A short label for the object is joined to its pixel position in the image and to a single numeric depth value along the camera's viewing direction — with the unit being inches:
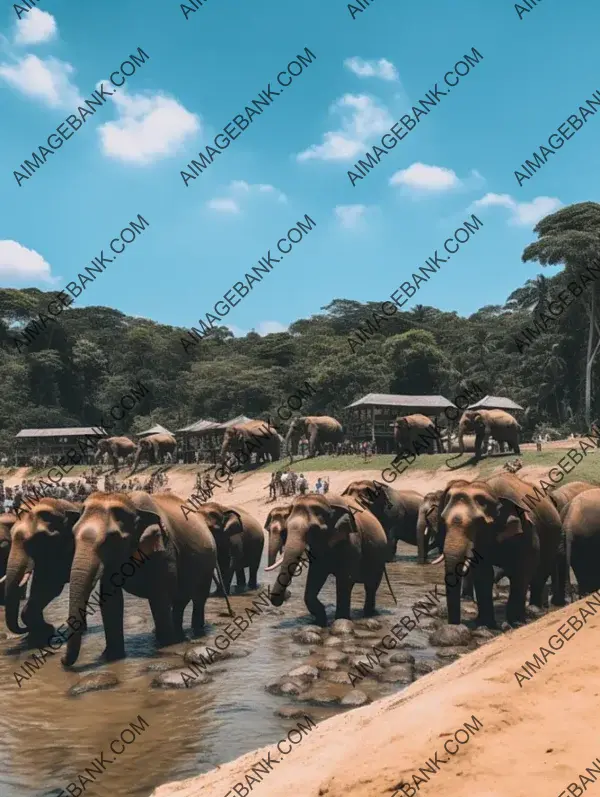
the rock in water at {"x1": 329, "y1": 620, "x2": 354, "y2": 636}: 524.4
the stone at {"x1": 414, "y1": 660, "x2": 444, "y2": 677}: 432.1
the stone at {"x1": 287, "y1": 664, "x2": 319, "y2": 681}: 414.3
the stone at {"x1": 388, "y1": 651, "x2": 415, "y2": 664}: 451.0
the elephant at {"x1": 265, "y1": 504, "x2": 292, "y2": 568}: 657.0
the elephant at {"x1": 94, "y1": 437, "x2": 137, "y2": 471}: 2613.2
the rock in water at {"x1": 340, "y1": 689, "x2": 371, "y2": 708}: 369.4
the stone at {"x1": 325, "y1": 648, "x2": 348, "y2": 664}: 454.6
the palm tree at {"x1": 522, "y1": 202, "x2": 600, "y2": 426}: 2140.7
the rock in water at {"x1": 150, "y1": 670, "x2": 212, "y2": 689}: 406.3
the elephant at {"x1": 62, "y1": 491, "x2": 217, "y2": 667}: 417.1
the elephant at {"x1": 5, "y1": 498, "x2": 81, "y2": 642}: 476.7
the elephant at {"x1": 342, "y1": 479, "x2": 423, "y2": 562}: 790.5
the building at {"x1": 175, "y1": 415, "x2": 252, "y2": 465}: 2320.4
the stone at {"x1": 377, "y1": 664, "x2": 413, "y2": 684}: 414.2
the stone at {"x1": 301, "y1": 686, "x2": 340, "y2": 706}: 376.3
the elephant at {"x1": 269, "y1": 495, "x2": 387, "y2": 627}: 510.6
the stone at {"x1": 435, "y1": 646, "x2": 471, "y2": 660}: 466.4
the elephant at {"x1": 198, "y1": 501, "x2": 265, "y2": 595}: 676.1
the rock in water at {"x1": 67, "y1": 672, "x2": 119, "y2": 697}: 398.6
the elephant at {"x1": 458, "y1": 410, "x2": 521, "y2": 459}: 1489.9
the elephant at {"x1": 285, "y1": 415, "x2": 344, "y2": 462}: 2018.9
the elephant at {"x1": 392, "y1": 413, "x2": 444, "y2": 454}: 1686.8
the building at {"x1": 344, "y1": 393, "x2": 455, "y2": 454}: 2041.1
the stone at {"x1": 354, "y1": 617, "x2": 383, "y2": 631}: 551.8
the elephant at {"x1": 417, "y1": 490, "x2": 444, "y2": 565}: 825.5
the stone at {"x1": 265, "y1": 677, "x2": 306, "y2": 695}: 396.5
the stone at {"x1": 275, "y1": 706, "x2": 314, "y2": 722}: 359.3
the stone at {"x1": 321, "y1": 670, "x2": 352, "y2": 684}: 409.1
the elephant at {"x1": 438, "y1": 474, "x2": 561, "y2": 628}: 487.5
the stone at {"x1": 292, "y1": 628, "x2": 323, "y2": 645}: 508.4
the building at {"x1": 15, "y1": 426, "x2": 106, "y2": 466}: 2834.6
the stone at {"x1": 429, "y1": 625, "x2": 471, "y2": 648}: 490.3
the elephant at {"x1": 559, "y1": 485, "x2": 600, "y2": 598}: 552.4
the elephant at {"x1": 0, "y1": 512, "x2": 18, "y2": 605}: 583.2
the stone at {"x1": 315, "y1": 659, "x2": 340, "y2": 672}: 431.8
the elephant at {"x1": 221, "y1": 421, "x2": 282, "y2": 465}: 1983.3
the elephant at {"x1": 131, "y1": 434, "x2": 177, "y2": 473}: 2457.2
